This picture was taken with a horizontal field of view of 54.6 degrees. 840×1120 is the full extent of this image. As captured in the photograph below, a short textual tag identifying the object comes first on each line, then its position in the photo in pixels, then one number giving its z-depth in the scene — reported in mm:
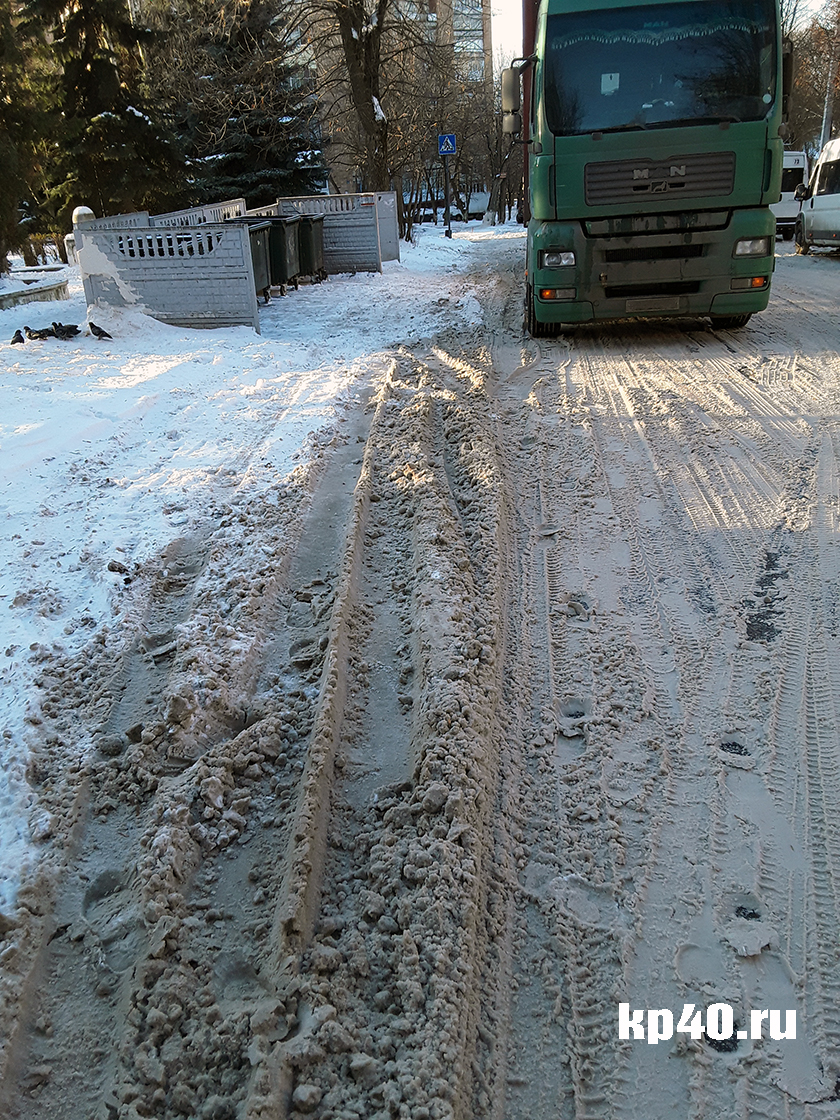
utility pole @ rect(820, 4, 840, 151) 38362
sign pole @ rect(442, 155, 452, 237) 37178
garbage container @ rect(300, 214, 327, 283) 16922
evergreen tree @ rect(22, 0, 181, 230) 21094
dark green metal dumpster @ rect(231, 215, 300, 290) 14648
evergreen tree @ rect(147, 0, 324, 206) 19594
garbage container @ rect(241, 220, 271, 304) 12727
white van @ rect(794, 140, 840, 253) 16984
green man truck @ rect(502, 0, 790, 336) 8383
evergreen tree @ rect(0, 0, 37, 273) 16719
